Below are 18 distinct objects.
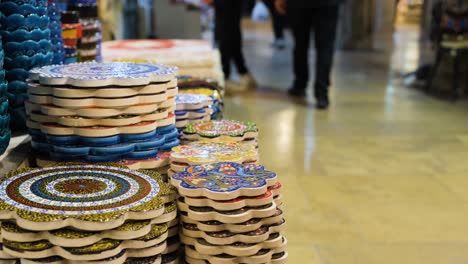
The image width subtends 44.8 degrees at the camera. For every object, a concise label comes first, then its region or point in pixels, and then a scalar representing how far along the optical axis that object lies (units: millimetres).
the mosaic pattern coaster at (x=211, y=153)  1594
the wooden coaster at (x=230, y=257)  1331
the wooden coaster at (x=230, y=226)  1315
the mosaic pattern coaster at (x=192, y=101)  2111
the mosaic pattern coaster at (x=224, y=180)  1325
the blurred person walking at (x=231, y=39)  5227
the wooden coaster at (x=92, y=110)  1531
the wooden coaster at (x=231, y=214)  1302
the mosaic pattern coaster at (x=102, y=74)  1538
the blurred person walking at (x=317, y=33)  4477
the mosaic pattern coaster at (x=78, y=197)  1150
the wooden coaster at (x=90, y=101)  1529
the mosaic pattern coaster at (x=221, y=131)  1878
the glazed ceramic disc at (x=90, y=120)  1541
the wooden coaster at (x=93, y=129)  1534
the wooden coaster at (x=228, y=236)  1316
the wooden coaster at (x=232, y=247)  1316
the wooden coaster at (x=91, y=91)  1528
